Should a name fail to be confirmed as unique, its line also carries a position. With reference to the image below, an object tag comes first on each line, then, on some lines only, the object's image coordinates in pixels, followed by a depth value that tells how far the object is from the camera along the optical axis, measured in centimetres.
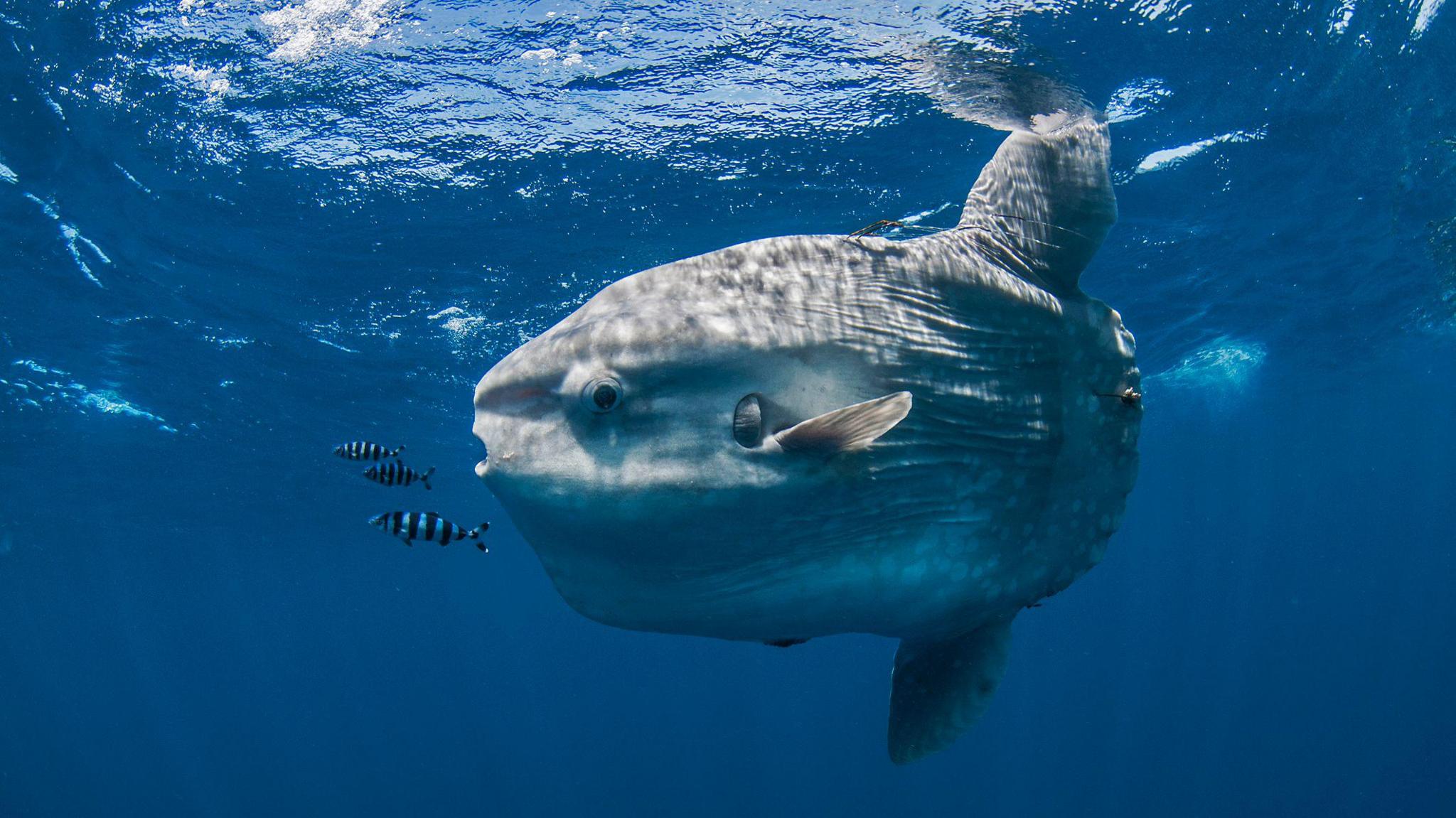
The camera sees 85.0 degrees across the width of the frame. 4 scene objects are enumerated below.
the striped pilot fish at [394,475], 585
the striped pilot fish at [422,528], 515
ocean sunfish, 161
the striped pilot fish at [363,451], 598
